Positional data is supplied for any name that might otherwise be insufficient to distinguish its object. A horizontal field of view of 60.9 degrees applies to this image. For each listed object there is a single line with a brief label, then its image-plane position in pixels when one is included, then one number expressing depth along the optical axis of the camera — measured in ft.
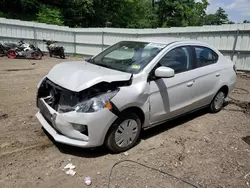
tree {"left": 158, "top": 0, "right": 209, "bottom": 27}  88.48
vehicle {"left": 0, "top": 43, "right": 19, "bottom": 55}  41.68
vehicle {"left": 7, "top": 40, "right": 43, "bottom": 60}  41.57
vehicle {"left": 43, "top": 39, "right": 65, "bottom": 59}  47.45
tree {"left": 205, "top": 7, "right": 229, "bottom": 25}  197.22
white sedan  9.21
